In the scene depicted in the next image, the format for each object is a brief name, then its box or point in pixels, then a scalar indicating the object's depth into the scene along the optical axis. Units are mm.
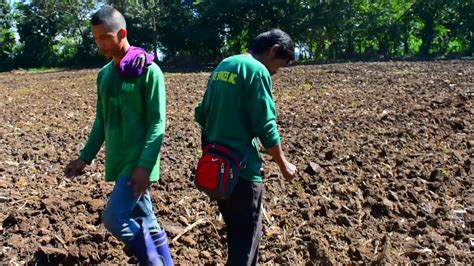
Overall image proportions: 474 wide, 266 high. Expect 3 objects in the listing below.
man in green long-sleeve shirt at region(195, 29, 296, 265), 3186
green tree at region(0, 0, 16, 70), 37191
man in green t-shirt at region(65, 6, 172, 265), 3156
